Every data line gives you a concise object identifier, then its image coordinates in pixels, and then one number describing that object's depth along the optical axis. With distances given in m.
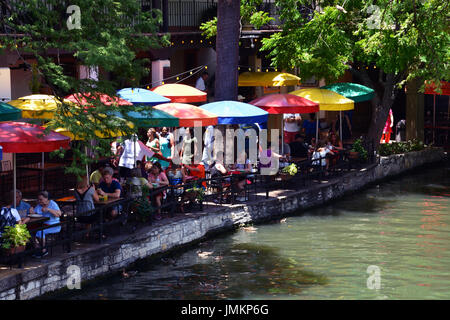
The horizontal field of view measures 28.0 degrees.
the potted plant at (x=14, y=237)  14.22
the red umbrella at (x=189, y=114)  19.80
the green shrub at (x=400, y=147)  29.00
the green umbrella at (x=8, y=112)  15.70
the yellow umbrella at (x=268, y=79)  28.59
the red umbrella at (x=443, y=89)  31.02
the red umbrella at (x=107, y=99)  15.84
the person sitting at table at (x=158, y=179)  18.71
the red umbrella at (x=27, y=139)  14.82
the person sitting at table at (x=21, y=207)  15.49
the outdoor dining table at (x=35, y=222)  15.11
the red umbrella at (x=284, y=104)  23.25
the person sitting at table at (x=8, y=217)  14.52
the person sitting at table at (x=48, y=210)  15.44
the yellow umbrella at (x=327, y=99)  25.02
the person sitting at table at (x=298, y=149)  24.64
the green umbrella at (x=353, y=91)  26.92
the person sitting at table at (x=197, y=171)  20.45
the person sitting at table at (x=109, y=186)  17.27
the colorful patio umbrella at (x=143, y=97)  20.84
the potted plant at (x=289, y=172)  22.67
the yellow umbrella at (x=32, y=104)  18.09
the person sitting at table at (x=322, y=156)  24.66
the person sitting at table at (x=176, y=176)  19.67
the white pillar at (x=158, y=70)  27.73
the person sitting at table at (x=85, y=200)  16.34
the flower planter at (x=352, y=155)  26.30
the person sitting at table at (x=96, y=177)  17.92
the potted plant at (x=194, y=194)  19.38
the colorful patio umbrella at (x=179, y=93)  23.52
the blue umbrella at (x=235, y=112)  21.05
